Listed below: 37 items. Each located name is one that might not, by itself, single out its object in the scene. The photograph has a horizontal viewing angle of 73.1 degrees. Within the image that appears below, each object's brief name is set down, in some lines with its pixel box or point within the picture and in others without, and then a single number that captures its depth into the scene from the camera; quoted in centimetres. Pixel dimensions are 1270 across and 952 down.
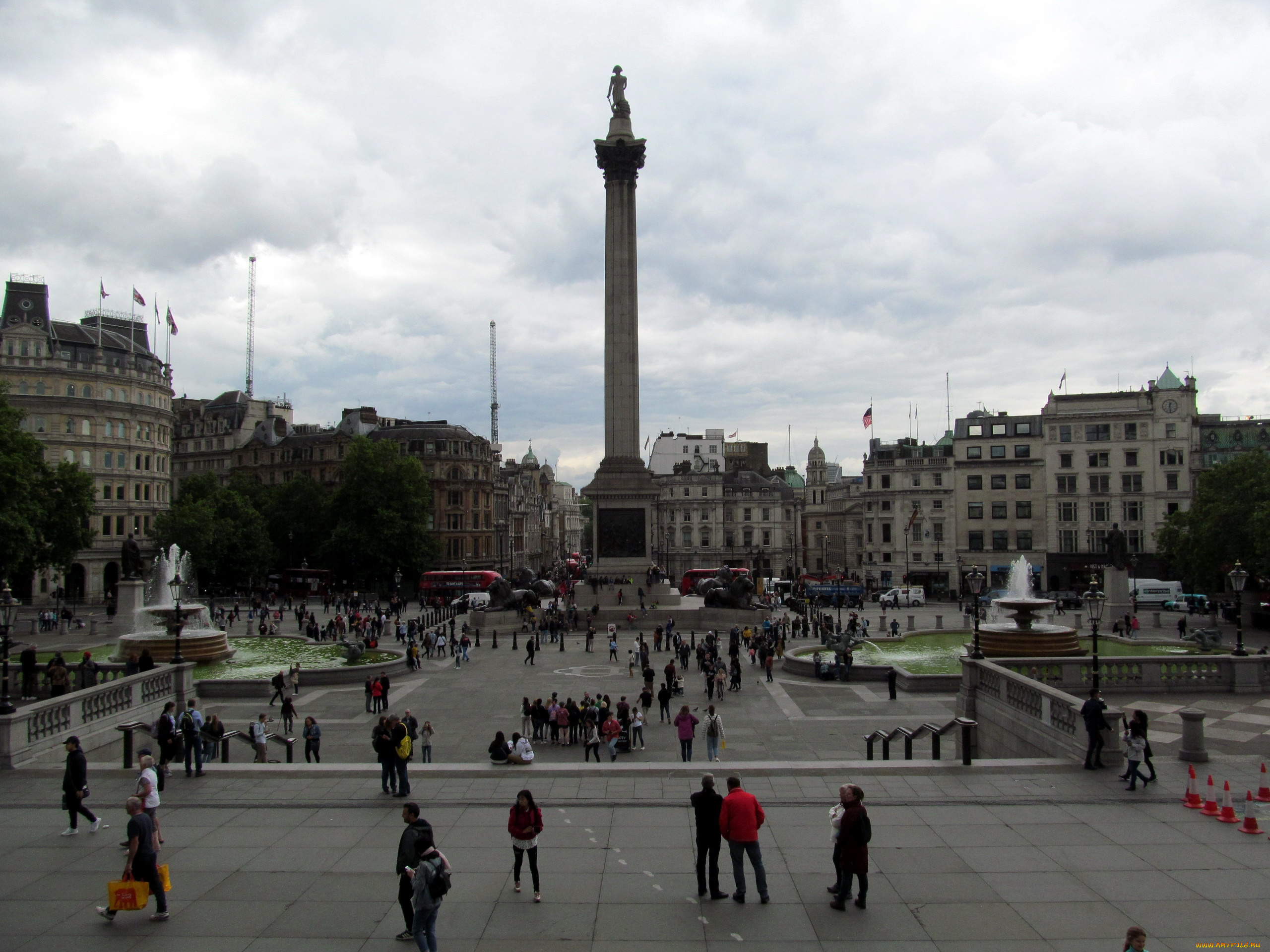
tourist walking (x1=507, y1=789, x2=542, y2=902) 985
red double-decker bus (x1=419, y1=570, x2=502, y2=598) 6562
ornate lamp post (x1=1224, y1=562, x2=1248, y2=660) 2181
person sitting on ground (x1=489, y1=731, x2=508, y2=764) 1627
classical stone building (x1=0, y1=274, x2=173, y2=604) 6819
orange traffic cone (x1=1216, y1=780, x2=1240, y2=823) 1236
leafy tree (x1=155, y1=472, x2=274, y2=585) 6475
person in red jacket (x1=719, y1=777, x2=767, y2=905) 959
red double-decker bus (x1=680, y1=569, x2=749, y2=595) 7544
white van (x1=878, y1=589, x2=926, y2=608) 6259
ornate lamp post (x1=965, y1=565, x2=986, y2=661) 2400
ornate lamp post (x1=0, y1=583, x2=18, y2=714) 1764
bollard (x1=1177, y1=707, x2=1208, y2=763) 1523
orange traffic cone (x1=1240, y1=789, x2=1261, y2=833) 1185
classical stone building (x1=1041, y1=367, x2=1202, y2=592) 7219
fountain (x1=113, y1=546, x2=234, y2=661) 3055
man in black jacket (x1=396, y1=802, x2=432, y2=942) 862
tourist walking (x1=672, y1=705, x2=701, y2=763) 1877
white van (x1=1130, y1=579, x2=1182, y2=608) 5922
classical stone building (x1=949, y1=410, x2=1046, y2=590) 7706
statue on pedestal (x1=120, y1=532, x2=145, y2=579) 4059
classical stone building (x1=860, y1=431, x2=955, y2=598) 8031
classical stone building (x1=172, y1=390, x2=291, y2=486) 10188
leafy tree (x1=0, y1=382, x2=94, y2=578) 4497
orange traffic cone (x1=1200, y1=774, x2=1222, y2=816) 1275
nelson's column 5941
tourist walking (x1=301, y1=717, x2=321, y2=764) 1964
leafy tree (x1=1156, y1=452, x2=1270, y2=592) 4722
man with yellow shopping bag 920
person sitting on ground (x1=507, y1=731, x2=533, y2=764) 1608
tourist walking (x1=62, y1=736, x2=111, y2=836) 1220
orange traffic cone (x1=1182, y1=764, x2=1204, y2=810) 1303
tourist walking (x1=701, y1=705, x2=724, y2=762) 1866
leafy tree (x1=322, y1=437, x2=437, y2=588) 7125
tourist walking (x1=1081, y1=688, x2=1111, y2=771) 1473
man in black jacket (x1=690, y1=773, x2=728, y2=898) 980
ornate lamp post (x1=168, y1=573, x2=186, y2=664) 2242
